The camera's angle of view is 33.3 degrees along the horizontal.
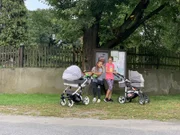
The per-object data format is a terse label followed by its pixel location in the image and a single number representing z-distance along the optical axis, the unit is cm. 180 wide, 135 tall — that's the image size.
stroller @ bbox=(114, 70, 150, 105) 1179
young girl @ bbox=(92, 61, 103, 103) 1206
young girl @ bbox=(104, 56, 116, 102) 1204
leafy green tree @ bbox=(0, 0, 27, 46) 2553
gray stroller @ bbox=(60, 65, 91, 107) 1076
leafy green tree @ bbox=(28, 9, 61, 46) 4241
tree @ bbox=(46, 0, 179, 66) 1175
